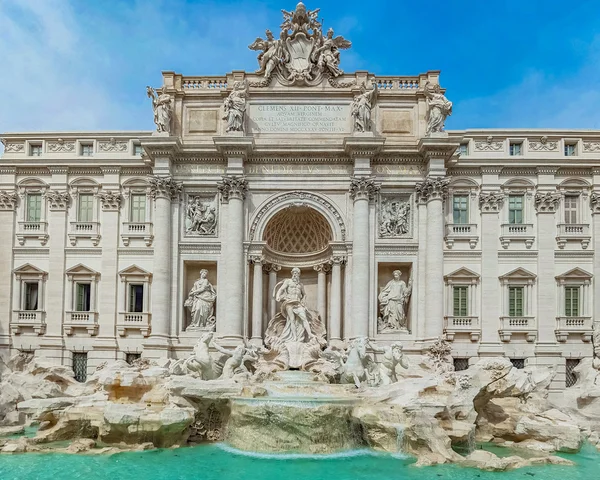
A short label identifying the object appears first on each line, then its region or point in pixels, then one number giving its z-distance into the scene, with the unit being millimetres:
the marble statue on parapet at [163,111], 22141
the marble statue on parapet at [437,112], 21781
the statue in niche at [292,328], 19953
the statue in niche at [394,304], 21844
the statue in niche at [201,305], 22016
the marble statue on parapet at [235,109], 21953
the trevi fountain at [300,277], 18750
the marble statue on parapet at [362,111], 21953
